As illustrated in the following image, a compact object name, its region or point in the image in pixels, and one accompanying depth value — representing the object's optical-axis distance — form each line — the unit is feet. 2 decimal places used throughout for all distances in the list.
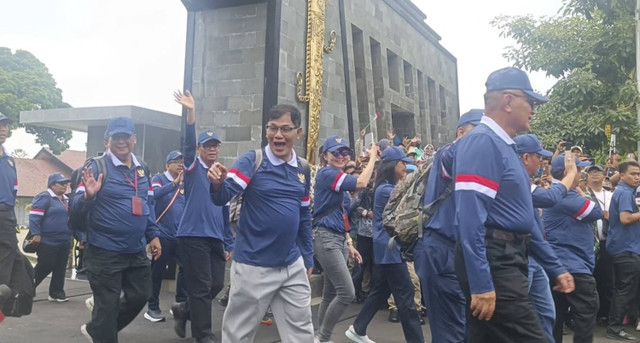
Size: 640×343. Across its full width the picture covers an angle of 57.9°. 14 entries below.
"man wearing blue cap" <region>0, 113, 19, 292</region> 19.51
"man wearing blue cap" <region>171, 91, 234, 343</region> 18.93
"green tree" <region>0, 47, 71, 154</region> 131.13
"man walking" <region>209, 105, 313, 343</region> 13.69
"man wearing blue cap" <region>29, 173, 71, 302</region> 28.14
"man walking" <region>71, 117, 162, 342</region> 15.93
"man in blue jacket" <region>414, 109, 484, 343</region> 13.39
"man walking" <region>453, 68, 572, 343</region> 9.95
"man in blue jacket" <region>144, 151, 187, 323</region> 24.39
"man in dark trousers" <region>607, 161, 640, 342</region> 23.57
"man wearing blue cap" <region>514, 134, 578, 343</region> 13.66
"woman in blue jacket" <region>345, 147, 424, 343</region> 18.39
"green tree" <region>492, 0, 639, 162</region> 38.99
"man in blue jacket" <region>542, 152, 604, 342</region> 17.56
